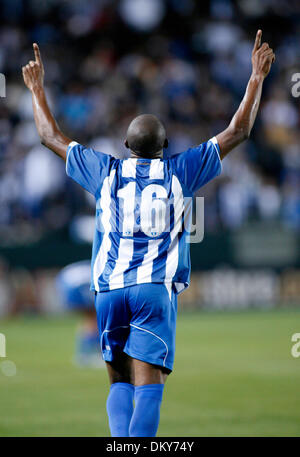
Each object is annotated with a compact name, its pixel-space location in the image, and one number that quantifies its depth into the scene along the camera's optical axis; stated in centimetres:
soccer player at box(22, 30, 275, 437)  897
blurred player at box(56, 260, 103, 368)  1892
